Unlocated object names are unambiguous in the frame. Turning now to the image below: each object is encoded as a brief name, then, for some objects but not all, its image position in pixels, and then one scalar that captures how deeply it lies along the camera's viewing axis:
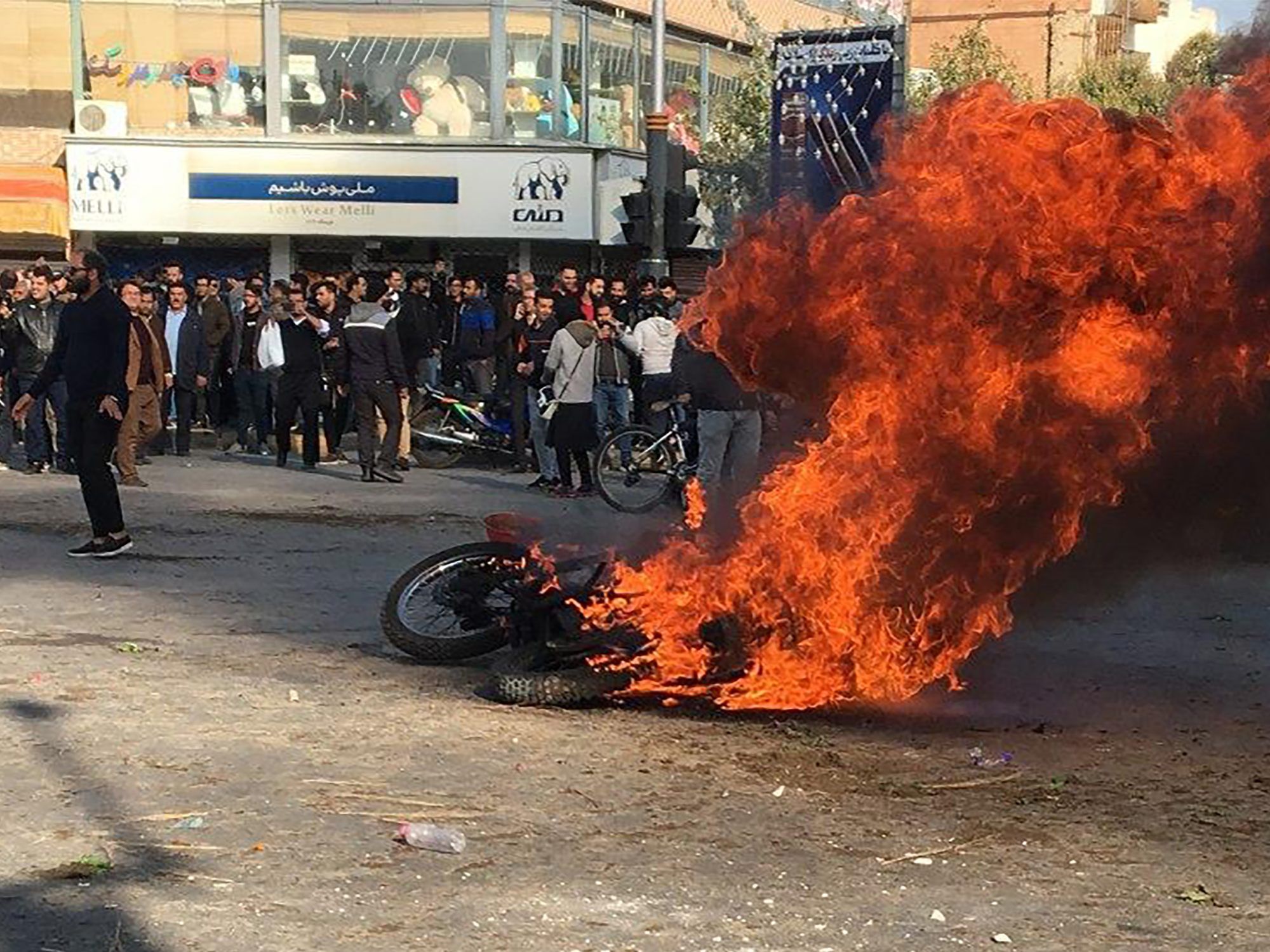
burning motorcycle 7.62
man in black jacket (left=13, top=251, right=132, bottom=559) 11.95
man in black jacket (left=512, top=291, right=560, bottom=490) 18.52
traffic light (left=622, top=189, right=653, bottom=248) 20.58
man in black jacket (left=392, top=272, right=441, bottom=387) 20.97
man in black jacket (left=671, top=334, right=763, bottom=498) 13.38
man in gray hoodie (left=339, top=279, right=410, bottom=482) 18.06
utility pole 20.52
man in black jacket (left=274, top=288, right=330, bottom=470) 19.09
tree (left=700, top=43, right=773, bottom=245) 36.47
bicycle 16.56
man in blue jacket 22.25
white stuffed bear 33.41
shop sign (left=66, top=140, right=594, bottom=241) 32.88
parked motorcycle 19.95
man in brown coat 17.02
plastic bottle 5.68
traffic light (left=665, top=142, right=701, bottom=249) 20.64
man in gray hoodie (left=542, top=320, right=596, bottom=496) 16.75
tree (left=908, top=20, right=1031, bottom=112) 38.09
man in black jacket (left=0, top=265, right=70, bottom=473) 18.28
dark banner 17.70
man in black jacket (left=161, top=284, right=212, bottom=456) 20.33
